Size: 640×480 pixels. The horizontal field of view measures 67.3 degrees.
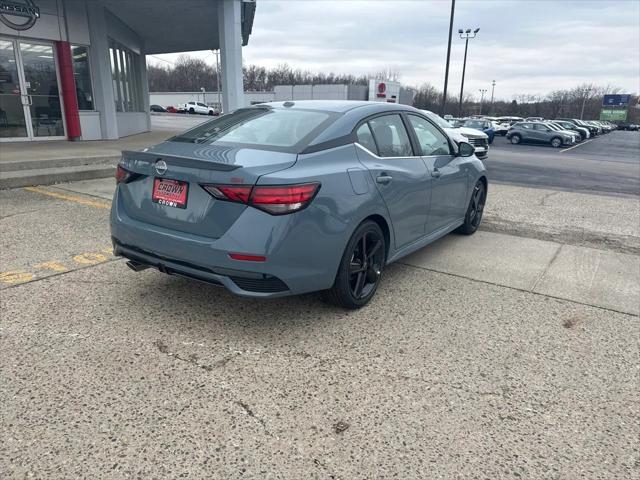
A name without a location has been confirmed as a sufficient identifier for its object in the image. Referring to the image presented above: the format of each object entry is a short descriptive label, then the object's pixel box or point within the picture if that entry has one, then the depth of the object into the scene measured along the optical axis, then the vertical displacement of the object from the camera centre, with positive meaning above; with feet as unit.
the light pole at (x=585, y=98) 360.61 +7.32
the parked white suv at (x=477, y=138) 46.89 -3.20
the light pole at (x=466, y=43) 139.44 +17.85
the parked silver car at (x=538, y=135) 99.70 -5.71
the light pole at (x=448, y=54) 89.61 +9.61
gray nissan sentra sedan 9.53 -2.07
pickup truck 202.08 -3.40
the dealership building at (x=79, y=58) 39.50 +3.51
